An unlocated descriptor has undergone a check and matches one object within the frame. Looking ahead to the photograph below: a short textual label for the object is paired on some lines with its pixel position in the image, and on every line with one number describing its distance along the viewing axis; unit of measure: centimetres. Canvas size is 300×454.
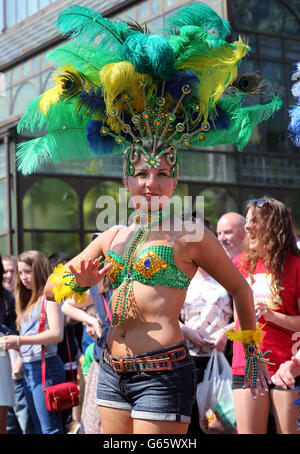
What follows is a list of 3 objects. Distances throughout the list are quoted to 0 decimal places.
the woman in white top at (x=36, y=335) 530
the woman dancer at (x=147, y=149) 293
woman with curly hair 398
